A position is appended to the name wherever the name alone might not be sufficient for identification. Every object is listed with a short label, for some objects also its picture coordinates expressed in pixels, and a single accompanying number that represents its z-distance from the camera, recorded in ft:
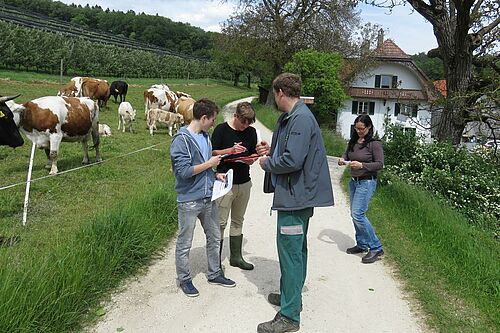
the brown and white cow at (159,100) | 65.31
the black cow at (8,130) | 25.99
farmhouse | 137.08
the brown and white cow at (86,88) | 70.74
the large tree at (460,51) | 36.94
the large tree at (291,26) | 97.25
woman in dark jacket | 18.89
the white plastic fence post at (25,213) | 19.99
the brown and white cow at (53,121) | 30.96
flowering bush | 28.50
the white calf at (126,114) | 54.75
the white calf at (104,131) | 50.39
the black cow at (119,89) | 84.89
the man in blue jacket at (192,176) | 14.30
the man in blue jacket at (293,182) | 12.23
